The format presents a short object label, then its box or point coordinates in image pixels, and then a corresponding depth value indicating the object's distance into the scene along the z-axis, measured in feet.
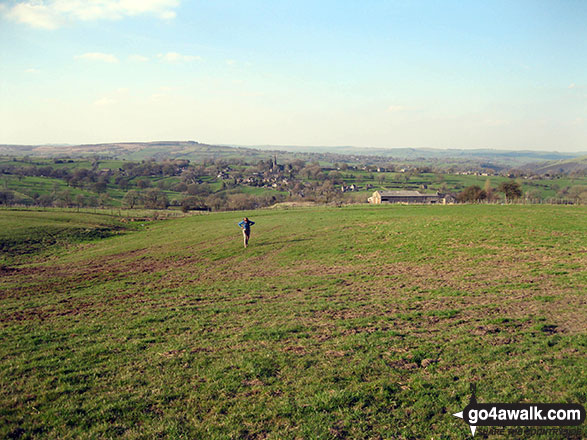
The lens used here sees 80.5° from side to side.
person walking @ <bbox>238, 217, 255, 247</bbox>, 99.76
